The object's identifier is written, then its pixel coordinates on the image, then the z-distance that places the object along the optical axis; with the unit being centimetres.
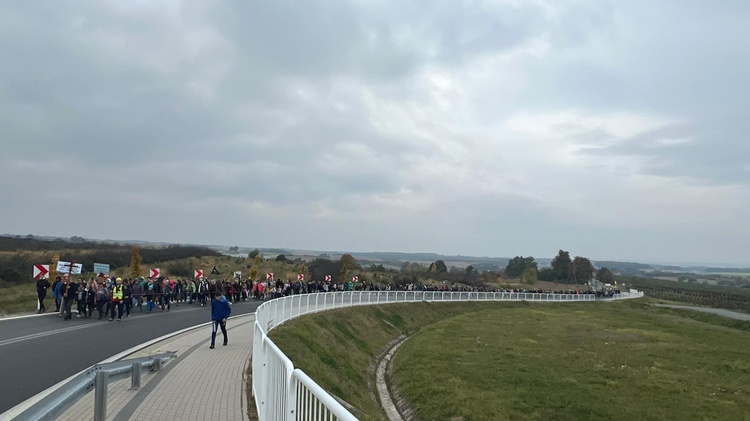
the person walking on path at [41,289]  2234
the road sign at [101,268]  2651
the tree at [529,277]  12160
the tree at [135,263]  4458
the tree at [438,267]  12812
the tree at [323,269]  7542
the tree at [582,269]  13325
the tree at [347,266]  7411
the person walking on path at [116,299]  2128
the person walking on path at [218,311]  1509
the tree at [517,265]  16512
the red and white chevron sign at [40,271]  2266
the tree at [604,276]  14925
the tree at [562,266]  13775
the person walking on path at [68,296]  2075
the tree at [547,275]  14225
